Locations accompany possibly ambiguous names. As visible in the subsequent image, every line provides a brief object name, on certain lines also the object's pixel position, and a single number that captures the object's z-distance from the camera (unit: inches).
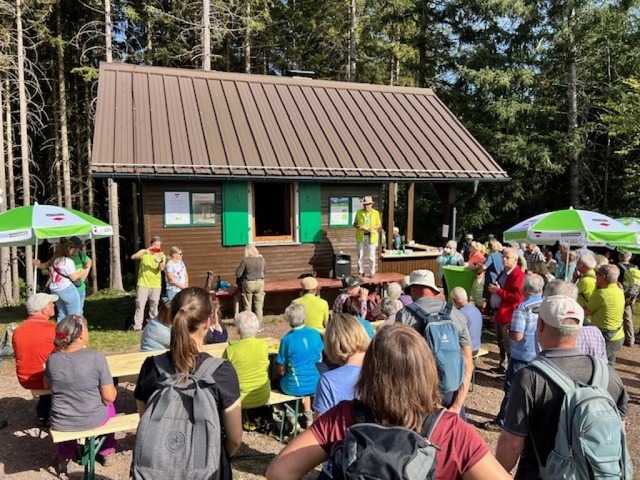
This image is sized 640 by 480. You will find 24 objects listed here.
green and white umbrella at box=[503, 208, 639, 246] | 293.7
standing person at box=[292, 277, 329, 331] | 245.1
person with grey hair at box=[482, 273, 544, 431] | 187.3
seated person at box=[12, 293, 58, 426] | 182.4
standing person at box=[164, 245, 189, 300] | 351.3
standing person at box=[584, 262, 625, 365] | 226.1
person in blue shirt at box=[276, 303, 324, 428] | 192.4
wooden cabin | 390.0
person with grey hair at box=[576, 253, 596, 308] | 257.3
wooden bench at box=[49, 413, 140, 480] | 160.1
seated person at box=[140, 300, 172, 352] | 208.8
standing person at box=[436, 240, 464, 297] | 395.5
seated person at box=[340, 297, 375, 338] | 237.0
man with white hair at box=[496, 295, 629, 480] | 95.2
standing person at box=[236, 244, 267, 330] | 357.1
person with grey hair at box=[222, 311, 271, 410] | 183.8
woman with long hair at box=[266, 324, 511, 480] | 69.8
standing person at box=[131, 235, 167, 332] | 352.8
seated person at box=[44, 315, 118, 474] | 156.3
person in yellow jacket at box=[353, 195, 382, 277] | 430.9
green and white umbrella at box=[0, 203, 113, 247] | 284.7
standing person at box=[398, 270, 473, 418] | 150.1
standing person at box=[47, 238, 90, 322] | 304.0
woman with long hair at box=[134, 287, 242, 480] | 103.6
